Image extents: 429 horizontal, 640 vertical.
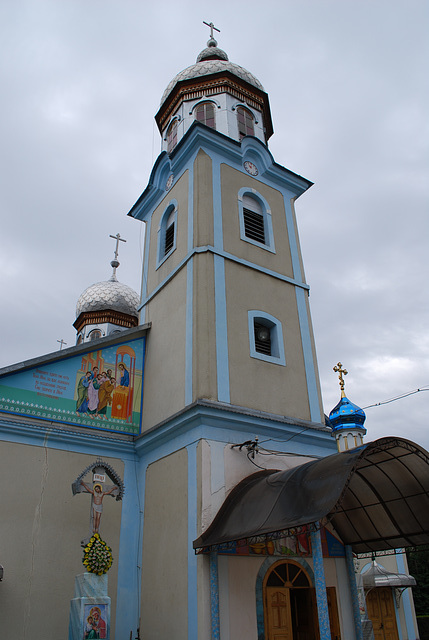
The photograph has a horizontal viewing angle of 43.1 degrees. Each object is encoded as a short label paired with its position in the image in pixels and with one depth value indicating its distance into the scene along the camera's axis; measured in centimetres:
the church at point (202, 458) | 861
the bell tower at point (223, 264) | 1120
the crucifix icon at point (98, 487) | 877
